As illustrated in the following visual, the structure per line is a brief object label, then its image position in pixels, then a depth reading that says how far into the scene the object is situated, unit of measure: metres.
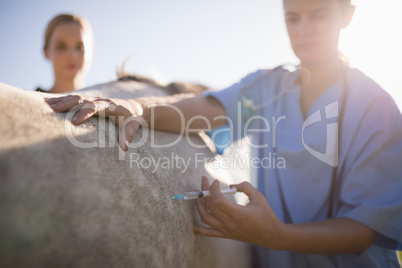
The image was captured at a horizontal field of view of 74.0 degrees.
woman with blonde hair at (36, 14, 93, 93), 1.38
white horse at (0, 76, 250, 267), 0.31
